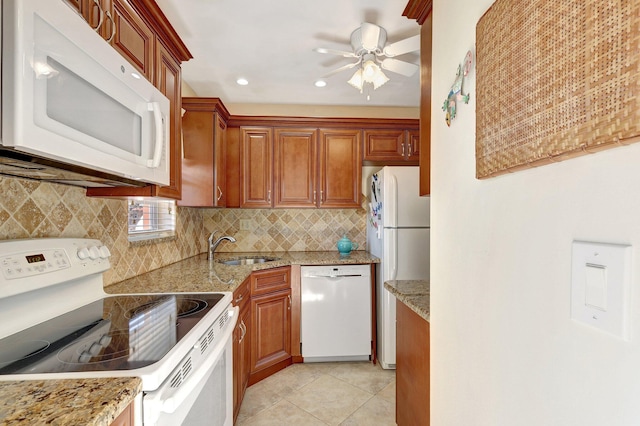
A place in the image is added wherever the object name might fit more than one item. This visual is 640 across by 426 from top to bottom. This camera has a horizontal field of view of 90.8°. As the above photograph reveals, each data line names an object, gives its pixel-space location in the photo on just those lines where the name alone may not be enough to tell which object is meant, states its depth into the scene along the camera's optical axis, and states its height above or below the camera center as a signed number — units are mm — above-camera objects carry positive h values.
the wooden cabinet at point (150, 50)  1125 +686
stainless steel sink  2941 -446
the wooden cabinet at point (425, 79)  1318 +583
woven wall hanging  428 +233
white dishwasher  2719 -840
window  1994 -42
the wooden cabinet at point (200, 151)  2496 +499
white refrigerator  2629 -186
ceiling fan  1882 +1011
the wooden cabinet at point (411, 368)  1311 -707
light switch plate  434 -104
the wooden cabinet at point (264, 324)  2225 -868
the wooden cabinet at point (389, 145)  3098 +691
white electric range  801 -391
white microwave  647 +306
